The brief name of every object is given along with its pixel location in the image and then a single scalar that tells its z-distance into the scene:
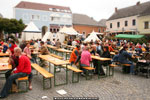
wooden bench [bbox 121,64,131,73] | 7.84
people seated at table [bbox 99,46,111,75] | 7.22
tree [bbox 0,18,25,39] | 30.73
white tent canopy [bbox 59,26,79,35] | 15.97
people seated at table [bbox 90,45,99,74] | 7.71
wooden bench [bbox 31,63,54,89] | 5.26
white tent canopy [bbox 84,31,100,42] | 15.47
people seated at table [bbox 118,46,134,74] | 7.67
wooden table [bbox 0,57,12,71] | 4.79
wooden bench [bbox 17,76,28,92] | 4.99
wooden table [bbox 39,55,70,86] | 5.79
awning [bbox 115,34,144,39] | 24.73
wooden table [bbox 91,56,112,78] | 6.93
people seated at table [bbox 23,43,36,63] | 7.68
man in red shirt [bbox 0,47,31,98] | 4.77
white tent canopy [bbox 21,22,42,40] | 21.70
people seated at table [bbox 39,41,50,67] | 8.72
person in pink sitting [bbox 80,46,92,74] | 6.82
